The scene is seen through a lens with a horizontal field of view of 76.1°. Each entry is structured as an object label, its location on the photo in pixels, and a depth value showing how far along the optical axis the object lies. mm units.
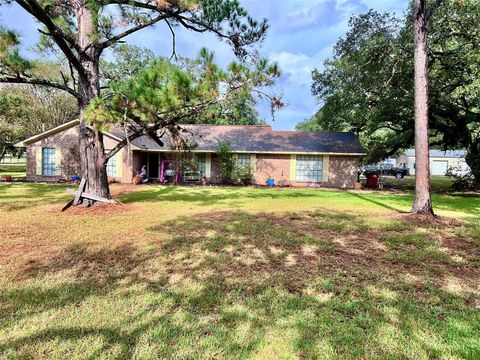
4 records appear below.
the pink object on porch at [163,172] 19141
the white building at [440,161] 43562
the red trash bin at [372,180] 18781
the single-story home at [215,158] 18156
